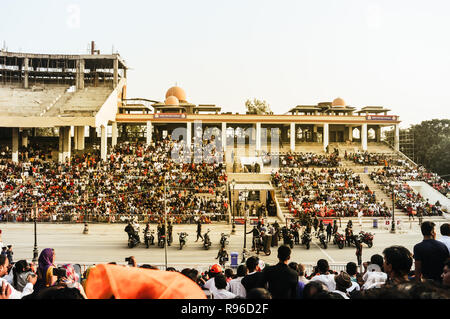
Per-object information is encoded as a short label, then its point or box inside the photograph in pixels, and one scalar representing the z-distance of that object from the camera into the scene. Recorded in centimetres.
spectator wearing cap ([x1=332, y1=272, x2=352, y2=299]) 530
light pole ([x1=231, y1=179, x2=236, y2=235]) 2465
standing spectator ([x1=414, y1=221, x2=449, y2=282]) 489
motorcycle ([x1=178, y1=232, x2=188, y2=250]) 1950
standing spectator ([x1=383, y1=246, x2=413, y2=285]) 400
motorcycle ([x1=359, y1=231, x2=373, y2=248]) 1897
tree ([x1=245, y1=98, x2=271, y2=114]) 6259
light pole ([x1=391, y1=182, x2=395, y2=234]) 2461
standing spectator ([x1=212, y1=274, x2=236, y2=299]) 479
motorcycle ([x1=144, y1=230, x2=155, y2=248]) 1978
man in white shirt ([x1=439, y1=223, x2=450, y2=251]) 561
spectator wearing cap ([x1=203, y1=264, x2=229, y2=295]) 516
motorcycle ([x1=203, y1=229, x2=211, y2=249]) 1946
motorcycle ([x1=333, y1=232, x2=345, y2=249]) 1948
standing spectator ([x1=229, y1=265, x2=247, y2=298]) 506
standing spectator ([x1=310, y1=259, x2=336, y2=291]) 568
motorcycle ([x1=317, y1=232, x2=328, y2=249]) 1944
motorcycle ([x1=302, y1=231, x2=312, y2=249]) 1938
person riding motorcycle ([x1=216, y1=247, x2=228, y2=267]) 1514
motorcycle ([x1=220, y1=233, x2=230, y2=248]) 1732
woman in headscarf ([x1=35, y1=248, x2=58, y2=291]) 527
